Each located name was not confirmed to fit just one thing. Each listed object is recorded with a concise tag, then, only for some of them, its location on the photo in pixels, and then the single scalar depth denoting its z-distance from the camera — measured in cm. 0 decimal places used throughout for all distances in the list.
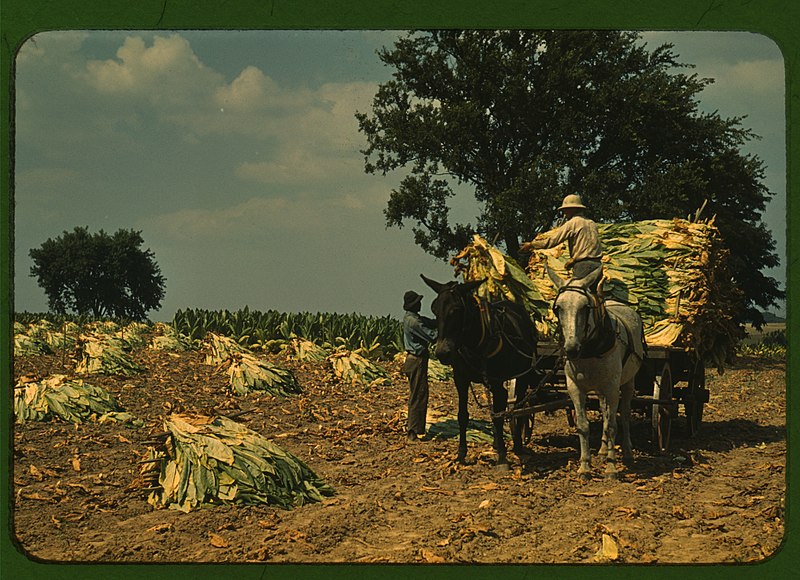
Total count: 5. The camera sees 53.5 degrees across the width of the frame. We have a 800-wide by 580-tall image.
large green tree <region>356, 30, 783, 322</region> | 1056
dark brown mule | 895
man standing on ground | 1109
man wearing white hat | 920
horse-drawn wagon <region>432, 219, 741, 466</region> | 1034
